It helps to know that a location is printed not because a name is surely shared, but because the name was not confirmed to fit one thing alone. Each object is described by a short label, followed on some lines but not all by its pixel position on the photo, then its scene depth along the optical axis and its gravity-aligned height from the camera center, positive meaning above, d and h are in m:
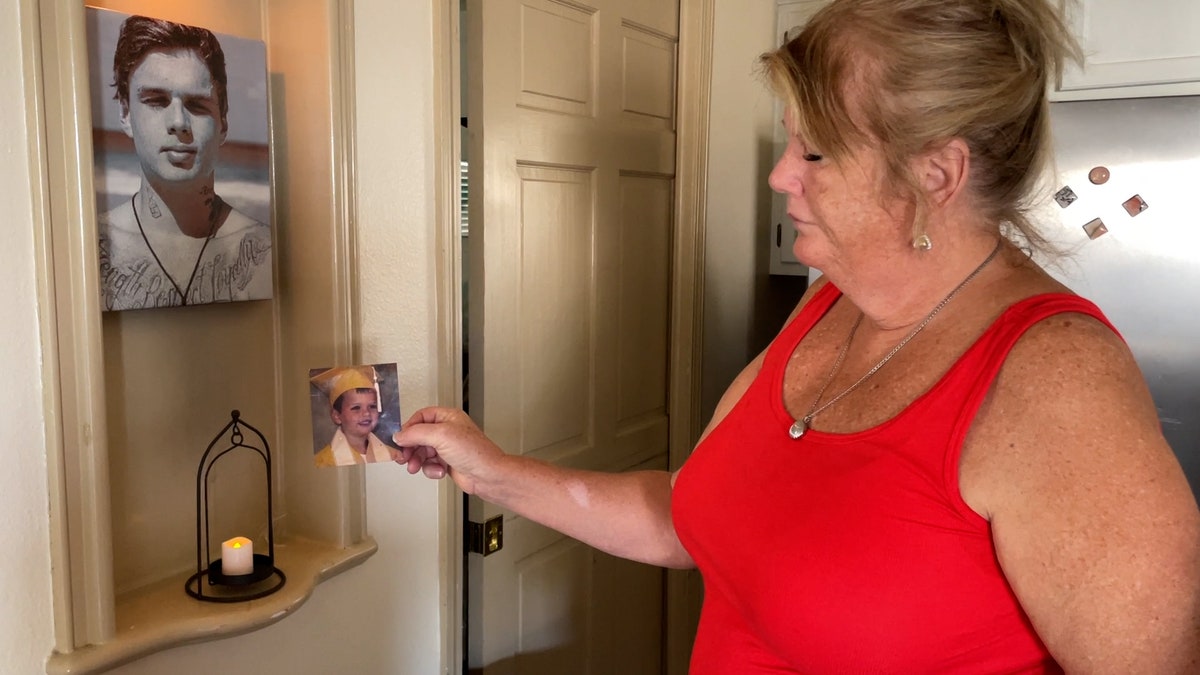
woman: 0.71 -0.17
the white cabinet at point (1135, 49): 1.91 +0.44
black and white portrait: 1.12 +0.11
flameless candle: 1.25 -0.43
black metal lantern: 1.24 -0.46
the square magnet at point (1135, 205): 1.94 +0.10
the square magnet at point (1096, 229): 1.97 +0.05
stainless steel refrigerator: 1.92 +0.05
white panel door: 1.72 -0.08
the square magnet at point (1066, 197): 2.00 +0.12
